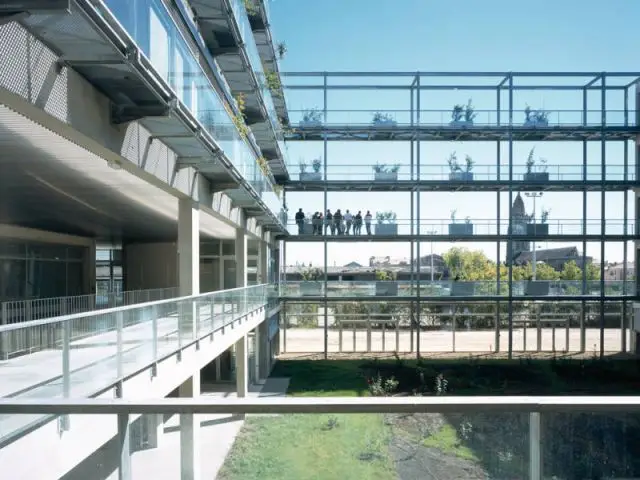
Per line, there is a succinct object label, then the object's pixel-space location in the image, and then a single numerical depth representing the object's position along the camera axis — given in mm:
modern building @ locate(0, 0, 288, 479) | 4211
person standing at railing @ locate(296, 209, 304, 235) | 27938
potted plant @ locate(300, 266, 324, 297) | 27375
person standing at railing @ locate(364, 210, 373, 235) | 27625
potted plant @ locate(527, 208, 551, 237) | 27359
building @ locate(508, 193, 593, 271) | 27578
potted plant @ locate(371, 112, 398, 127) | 27562
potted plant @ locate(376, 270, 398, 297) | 27250
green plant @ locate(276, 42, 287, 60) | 26009
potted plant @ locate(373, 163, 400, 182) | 27562
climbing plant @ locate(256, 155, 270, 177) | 18456
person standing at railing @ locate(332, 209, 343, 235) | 27750
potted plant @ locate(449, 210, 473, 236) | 27406
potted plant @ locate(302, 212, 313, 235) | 27938
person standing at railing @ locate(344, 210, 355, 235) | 27686
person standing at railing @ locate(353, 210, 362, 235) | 27642
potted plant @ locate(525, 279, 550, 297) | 27250
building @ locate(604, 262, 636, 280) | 52728
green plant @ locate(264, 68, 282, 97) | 23606
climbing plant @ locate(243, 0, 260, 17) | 18816
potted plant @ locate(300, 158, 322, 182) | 27922
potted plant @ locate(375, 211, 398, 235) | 27547
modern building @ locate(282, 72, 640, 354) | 27312
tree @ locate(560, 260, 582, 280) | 39969
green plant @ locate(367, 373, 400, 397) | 19581
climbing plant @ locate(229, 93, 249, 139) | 14047
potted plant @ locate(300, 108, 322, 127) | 27734
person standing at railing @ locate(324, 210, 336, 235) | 27734
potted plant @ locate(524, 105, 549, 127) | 27359
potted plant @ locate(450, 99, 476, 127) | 27406
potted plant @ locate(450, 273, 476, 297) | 27203
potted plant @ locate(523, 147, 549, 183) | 27406
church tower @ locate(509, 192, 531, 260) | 27594
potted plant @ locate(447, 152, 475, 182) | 27453
